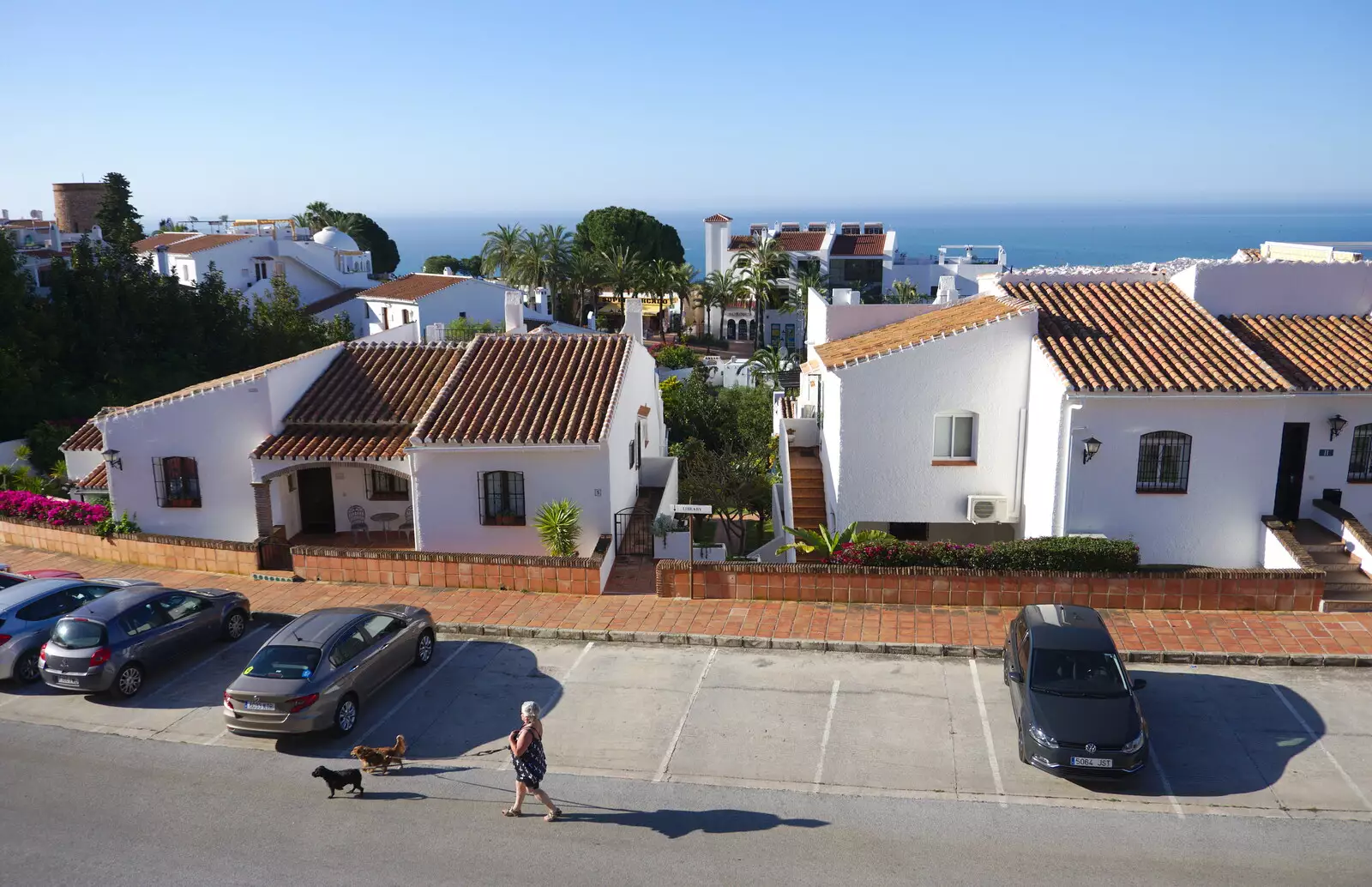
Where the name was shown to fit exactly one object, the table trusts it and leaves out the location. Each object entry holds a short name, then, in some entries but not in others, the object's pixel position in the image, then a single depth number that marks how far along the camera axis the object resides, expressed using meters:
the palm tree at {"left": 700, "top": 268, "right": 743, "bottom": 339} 79.69
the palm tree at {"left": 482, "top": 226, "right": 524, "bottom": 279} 76.69
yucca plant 20.00
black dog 11.43
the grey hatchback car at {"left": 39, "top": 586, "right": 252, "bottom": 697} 14.28
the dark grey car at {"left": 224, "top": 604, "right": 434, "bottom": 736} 12.72
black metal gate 21.33
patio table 22.92
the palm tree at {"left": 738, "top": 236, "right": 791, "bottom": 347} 78.19
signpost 18.03
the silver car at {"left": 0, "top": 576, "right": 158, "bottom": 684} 15.16
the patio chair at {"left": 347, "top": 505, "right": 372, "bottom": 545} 22.97
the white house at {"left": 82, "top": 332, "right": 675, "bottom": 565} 20.67
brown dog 12.02
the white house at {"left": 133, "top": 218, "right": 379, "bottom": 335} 61.53
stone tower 84.88
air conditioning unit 20.55
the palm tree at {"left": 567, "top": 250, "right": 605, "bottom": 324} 76.12
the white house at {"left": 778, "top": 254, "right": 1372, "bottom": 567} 18.50
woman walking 10.86
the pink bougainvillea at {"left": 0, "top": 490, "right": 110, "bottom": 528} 22.50
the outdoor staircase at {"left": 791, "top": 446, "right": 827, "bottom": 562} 22.92
